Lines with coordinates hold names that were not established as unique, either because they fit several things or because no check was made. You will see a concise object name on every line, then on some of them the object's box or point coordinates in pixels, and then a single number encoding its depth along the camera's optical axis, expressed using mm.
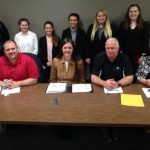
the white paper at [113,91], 2611
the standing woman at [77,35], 4191
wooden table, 2064
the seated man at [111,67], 2974
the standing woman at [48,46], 4176
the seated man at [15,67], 2998
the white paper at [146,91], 2504
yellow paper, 2326
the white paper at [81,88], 2670
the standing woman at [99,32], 3960
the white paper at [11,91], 2635
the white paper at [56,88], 2671
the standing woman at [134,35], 3873
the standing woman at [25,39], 4262
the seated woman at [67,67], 3227
